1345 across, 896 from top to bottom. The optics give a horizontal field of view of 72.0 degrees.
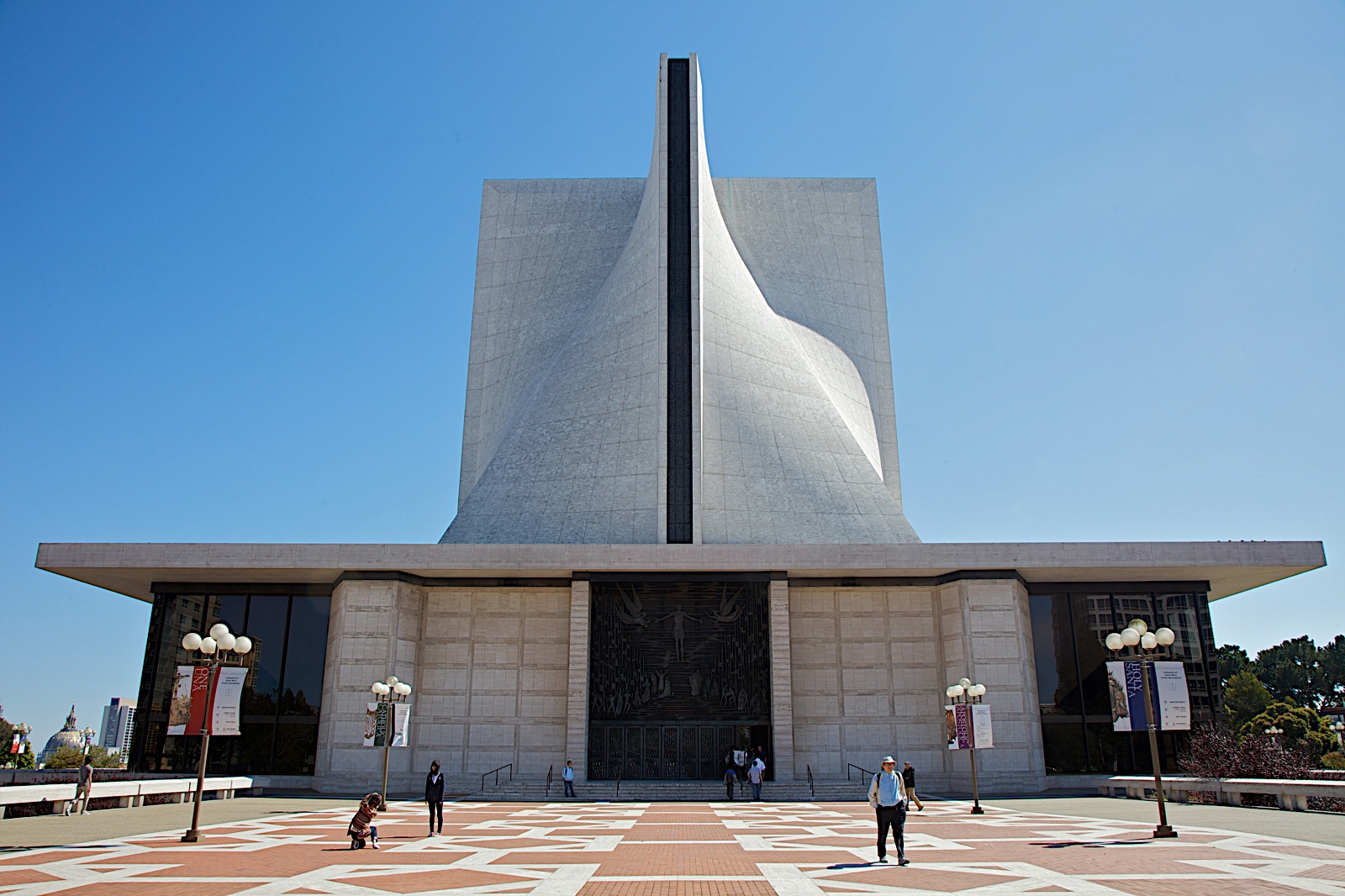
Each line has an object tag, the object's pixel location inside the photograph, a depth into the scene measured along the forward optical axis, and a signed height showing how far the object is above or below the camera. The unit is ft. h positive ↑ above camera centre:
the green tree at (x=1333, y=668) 224.74 +10.65
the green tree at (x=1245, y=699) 176.55 +2.45
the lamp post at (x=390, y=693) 59.98 +0.92
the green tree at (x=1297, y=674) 230.27 +9.29
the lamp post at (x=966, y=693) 65.41 +1.26
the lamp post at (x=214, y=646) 47.03 +3.14
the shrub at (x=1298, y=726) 136.26 -2.03
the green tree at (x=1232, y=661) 211.00 +11.46
